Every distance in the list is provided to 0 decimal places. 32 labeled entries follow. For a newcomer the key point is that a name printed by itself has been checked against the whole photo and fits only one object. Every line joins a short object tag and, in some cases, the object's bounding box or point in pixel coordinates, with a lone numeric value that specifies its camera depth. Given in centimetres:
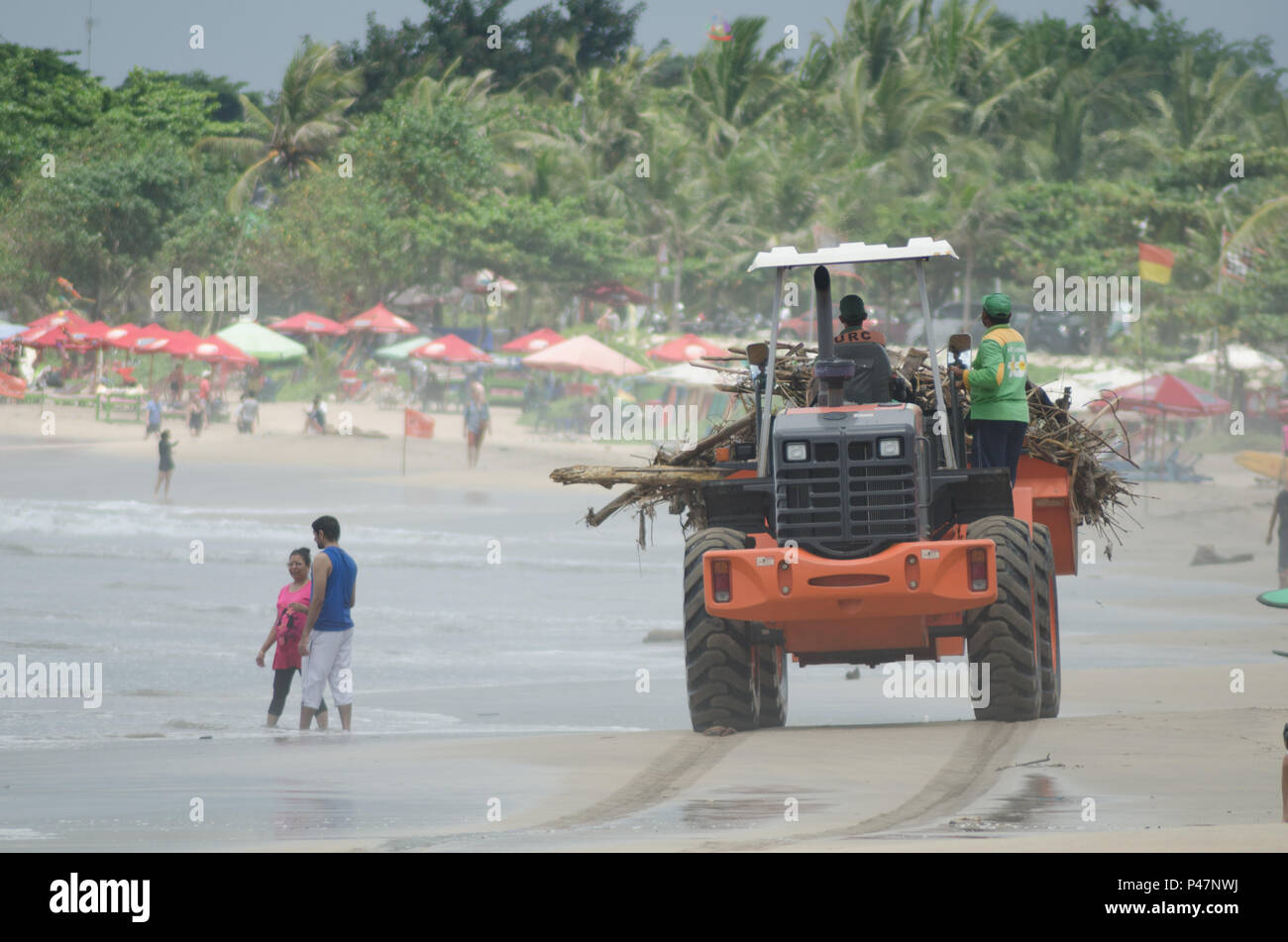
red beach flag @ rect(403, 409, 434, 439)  4712
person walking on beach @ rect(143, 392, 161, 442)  4669
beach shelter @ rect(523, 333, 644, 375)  4997
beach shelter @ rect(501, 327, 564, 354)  5406
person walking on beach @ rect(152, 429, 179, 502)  3581
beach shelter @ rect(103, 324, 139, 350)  4981
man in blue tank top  1271
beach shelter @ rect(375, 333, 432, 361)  5722
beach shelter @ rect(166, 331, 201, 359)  4897
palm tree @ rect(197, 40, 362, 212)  7044
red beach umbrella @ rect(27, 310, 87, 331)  5252
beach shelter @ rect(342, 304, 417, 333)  5586
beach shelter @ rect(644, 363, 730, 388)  4953
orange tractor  981
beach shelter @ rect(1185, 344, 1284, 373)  5381
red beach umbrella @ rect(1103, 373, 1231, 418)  4297
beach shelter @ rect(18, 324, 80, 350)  5162
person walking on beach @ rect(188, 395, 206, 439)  4784
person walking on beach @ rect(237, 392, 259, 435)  4878
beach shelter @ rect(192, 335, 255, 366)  5006
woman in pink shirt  1314
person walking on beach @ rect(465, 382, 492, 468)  4472
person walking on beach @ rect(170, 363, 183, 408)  5162
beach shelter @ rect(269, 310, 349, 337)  5588
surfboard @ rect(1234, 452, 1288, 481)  3737
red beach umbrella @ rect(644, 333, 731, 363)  5109
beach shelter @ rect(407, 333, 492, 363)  5138
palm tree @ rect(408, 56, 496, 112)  7062
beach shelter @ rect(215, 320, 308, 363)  5253
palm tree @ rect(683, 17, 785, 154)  7338
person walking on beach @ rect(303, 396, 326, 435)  4800
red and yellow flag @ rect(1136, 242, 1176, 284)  4325
